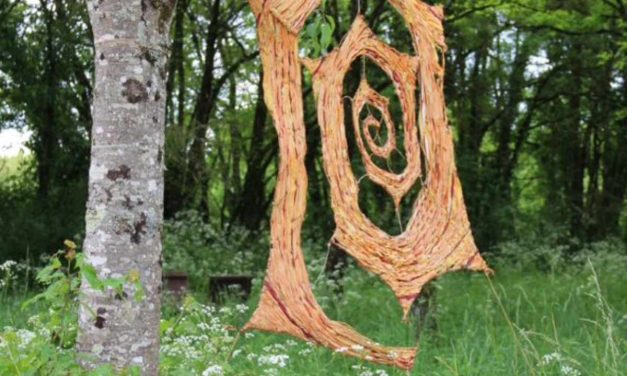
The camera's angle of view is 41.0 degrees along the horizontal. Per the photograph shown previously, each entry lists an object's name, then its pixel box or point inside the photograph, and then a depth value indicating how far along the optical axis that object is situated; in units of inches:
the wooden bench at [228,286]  316.5
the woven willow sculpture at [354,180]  181.5
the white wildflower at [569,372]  153.6
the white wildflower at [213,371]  131.2
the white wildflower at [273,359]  146.4
